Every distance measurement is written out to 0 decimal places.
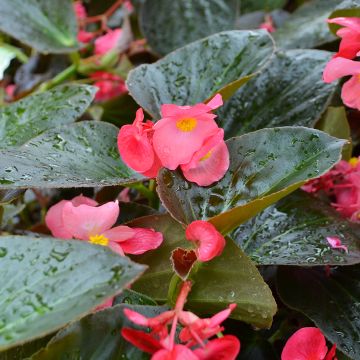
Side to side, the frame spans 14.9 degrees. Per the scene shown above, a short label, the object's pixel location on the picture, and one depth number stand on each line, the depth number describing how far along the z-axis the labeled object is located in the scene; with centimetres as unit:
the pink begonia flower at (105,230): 61
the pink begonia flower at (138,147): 62
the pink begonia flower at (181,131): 61
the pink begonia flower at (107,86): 90
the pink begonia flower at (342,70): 63
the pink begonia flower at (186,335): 53
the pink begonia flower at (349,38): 64
